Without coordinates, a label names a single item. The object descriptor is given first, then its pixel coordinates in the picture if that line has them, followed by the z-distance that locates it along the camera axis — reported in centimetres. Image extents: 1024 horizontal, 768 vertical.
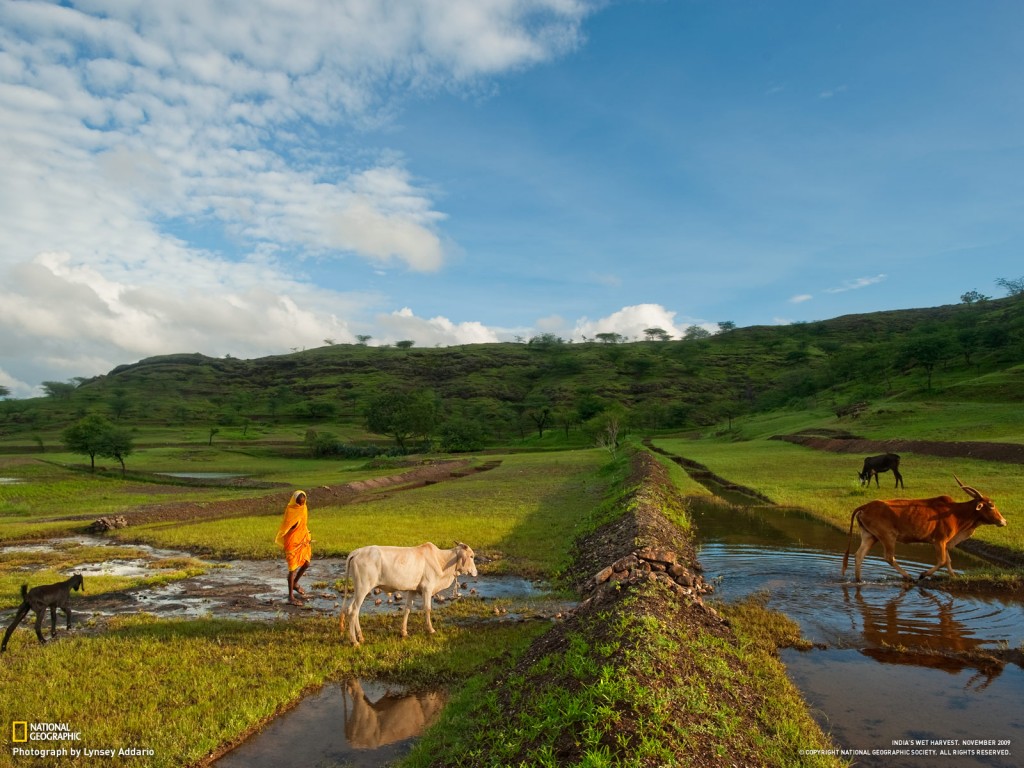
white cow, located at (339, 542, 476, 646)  1016
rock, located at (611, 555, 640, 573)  1152
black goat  993
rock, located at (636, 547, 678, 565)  1208
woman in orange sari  1280
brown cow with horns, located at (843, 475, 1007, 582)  1353
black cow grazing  2521
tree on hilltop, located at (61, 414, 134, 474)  5212
